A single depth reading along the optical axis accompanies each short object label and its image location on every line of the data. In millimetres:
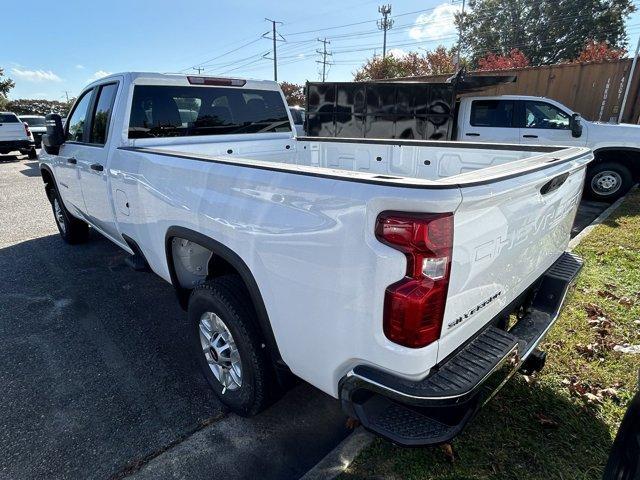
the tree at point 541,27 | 35969
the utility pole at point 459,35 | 26997
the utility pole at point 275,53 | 44000
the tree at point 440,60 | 35750
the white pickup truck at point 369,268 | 1442
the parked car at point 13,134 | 15867
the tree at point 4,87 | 41906
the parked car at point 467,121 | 7574
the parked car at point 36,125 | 18391
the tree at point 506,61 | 31766
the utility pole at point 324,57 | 57828
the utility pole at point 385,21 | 45984
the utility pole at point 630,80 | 10383
